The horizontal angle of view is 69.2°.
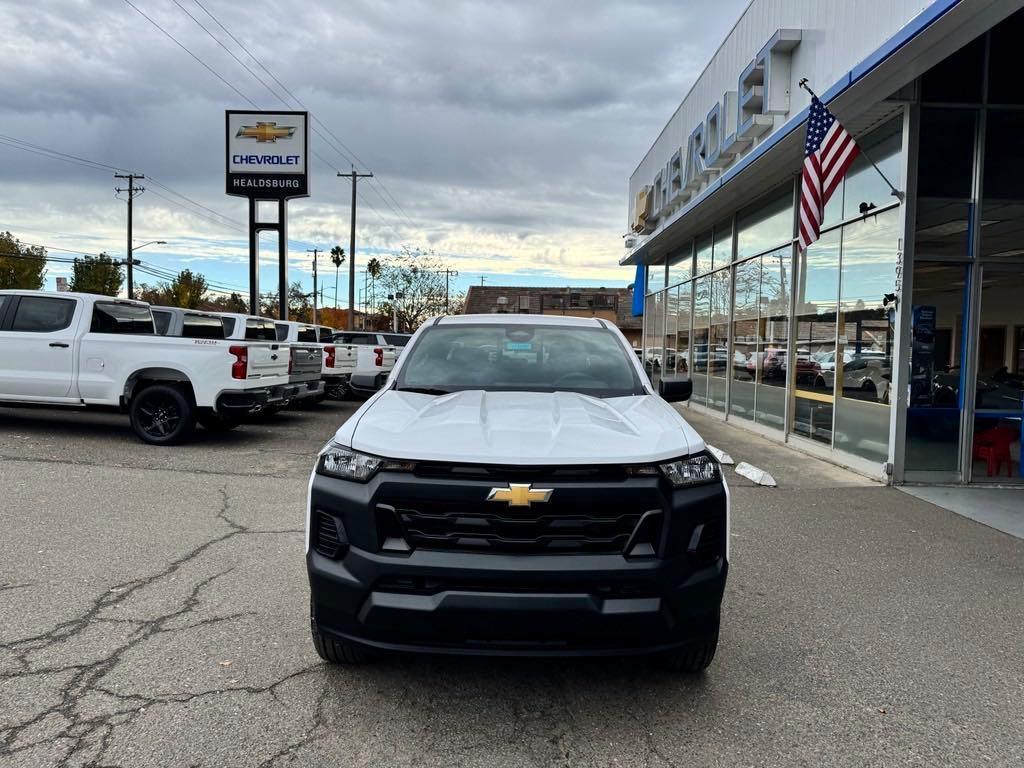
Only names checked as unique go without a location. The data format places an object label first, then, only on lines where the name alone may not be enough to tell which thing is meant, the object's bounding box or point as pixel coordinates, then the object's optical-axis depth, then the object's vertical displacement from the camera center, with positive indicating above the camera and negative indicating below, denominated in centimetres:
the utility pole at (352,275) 4392 +395
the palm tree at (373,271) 6007 +599
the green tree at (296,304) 7869 +390
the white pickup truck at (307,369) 1179 -48
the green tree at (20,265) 5453 +513
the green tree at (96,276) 6313 +507
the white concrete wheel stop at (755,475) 866 -146
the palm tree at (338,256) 7631 +885
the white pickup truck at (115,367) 981 -42
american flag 857 +233
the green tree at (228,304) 8050 +396
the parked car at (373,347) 1669 -10
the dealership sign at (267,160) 2500 +603
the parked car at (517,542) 283 -77
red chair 911 -108
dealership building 859 +151
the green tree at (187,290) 7450 +485
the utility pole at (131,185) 5681 +1147
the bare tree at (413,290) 5819 +413
